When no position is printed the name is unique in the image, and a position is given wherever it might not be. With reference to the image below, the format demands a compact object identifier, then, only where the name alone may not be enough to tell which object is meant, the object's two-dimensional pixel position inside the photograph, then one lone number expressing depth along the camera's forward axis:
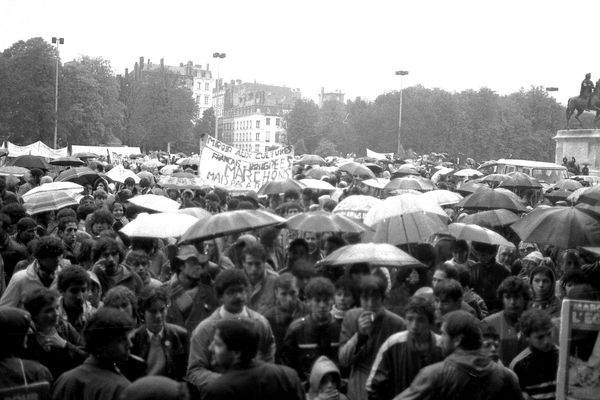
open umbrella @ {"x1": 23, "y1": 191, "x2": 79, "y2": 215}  10.80
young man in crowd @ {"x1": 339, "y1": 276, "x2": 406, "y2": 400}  5.38
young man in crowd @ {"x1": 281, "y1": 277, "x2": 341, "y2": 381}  5.64
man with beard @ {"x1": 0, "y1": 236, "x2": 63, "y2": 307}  6.61
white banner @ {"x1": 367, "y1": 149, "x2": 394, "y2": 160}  34.13
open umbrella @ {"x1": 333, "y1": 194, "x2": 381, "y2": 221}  10.49
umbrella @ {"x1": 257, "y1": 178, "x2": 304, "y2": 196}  12.73
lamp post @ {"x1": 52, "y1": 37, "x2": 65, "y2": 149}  59.41
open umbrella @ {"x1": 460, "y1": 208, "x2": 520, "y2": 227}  9.95
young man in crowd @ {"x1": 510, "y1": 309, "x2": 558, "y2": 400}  5.29
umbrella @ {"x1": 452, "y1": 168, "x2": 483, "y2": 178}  23.46
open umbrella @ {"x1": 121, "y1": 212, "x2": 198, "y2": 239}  8.12
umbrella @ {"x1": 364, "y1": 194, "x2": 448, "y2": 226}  8.84
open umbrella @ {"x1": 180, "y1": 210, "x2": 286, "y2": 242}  7.29
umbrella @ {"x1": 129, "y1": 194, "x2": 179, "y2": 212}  10.30
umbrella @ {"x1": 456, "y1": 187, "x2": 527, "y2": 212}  11.45
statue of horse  37.34
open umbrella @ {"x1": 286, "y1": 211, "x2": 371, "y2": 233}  7.93
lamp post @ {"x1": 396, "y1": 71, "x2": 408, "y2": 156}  63.56
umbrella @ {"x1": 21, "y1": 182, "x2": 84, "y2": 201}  11.62
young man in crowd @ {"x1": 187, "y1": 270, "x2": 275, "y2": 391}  5.10
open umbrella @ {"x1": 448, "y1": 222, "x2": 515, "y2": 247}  8.19
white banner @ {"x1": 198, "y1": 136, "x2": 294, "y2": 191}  15.25
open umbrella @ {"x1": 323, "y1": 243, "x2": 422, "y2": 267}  6.62
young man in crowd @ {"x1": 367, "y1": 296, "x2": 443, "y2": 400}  4.98
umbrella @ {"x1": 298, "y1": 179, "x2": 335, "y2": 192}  14.60
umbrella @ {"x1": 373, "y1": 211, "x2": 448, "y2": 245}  8.49
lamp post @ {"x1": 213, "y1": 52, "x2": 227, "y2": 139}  56.84
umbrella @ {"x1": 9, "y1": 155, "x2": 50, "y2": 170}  21.28
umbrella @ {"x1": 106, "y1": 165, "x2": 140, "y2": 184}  17.91
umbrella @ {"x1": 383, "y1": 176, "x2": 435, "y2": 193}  14.51
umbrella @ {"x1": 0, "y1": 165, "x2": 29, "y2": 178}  19.56
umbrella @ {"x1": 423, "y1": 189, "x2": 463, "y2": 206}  12.72
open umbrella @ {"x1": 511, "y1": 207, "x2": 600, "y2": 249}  7.93
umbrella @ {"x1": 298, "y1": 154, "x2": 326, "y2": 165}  27.34
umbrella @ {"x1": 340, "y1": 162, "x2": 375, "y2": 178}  18.50
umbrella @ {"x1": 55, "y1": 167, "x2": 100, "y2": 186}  16.30
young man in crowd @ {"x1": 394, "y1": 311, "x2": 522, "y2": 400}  4.43
